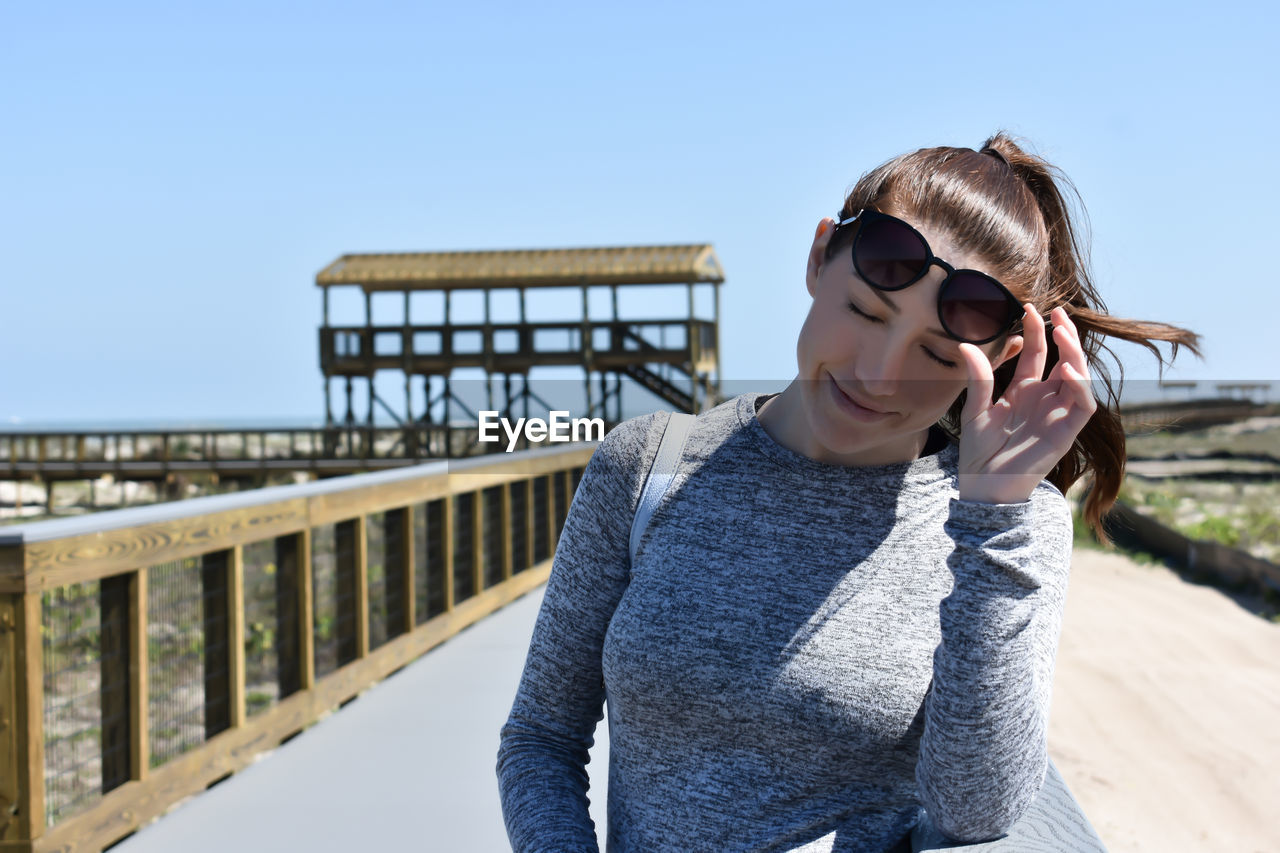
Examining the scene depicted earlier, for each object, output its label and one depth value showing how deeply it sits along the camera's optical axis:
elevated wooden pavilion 24.75
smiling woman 1.11
